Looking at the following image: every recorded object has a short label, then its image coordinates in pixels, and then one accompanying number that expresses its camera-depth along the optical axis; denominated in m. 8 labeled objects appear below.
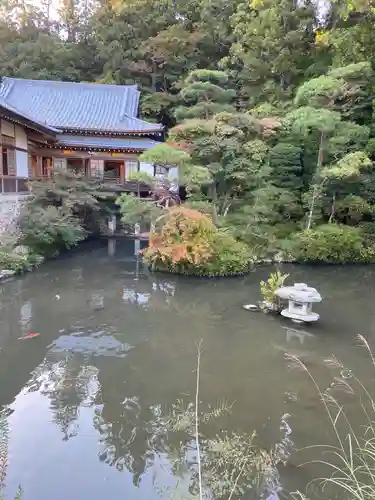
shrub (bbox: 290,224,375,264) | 13.64
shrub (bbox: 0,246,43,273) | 10.70
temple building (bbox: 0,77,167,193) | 17.28
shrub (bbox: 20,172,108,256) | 12.26
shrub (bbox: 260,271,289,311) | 8.32
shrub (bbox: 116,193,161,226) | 12.01
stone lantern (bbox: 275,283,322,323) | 7.66
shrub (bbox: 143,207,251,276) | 10.84
